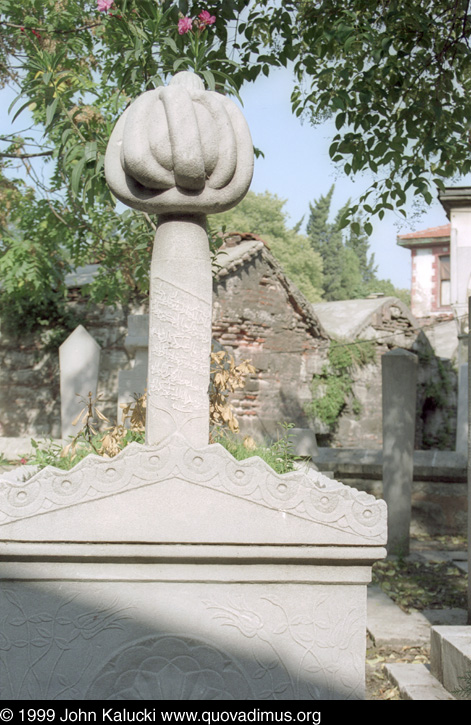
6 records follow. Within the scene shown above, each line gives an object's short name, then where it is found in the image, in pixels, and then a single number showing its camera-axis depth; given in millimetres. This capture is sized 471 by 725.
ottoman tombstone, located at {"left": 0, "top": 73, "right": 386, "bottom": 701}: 2172
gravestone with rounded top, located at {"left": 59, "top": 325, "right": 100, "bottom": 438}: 6533
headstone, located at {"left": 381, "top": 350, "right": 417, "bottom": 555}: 6188
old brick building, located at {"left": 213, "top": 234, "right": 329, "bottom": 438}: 12039
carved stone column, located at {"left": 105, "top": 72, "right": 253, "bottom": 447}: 2467
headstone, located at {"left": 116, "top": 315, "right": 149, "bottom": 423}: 6109
